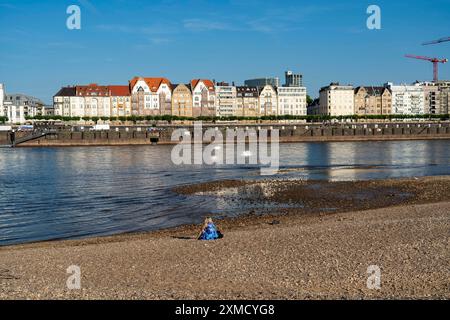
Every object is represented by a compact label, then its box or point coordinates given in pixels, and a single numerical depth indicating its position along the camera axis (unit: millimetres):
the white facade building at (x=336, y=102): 198625
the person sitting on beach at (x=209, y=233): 17422
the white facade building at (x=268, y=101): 188500
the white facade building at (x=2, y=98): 176125
